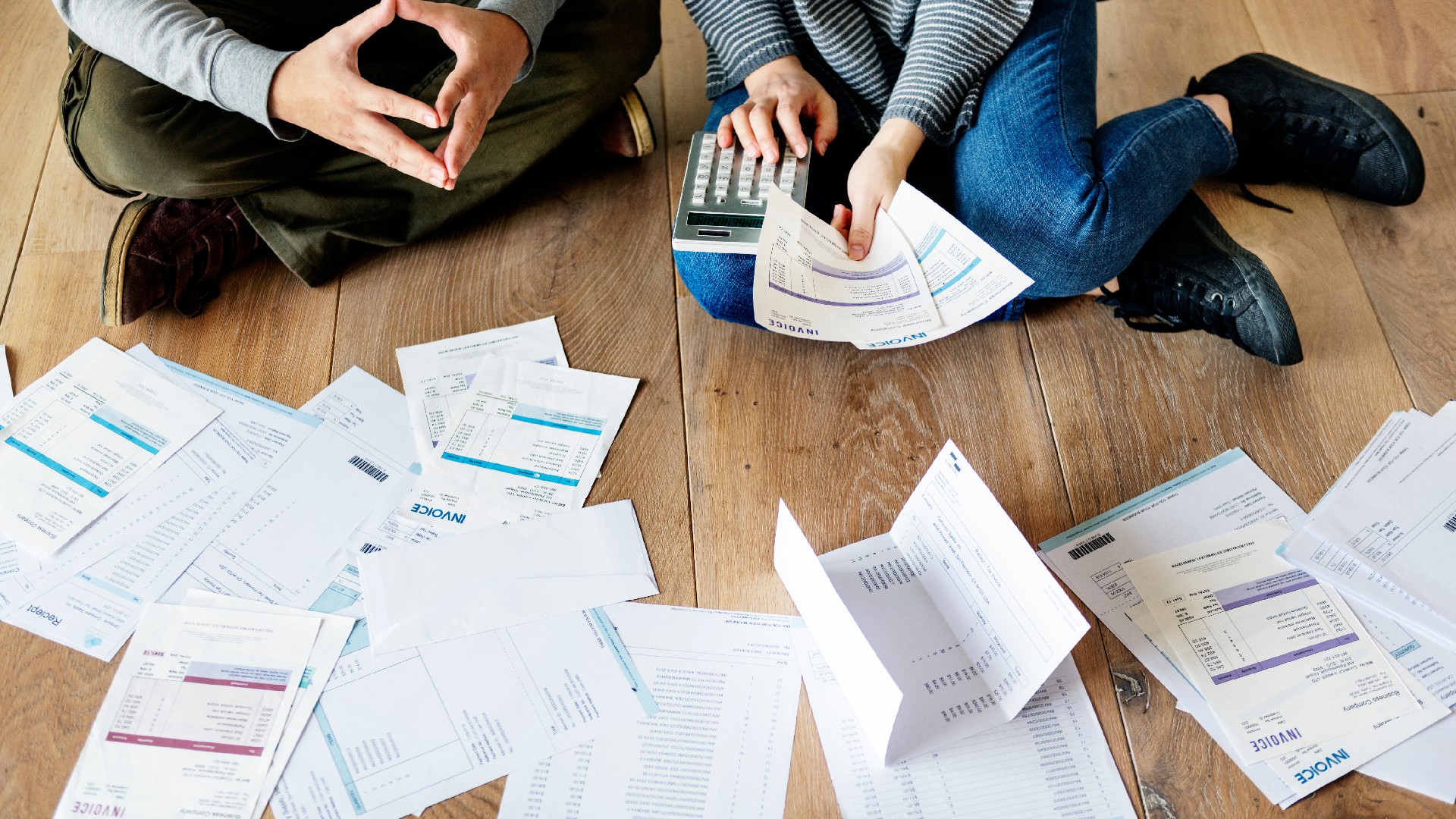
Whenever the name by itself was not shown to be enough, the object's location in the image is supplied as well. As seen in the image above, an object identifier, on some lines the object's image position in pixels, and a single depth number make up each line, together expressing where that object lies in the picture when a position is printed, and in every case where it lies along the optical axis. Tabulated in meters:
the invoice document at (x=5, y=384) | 1.11
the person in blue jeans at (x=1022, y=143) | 1.03
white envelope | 0.93
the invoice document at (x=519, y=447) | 1.01
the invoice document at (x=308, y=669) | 0.86
